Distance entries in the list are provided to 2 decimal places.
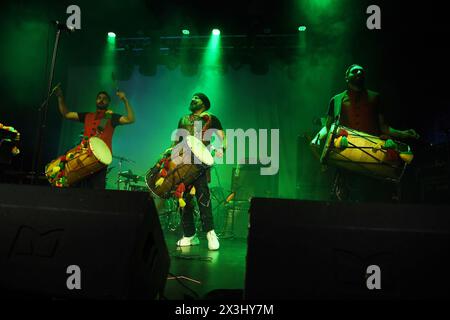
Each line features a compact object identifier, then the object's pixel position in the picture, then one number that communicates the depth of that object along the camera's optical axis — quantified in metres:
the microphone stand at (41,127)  3.46
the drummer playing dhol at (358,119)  3.20
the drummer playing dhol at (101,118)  4.26
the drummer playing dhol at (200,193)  3.83
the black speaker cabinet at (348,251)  1.29
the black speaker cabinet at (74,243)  1.32
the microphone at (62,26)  3.74
